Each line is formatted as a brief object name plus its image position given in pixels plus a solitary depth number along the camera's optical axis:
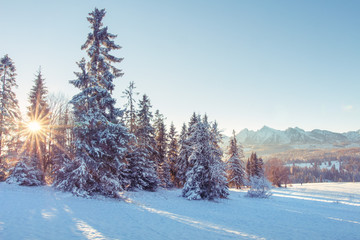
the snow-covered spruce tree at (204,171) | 23.17
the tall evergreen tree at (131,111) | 29.14
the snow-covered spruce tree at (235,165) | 41.50
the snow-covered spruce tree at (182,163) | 35.09
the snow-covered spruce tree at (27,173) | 20.88
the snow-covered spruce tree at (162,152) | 33.91
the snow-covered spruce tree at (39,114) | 23.61
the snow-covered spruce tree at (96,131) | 17.34
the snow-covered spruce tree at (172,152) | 39.03
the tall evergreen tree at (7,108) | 22.70
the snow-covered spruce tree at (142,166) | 24.84
